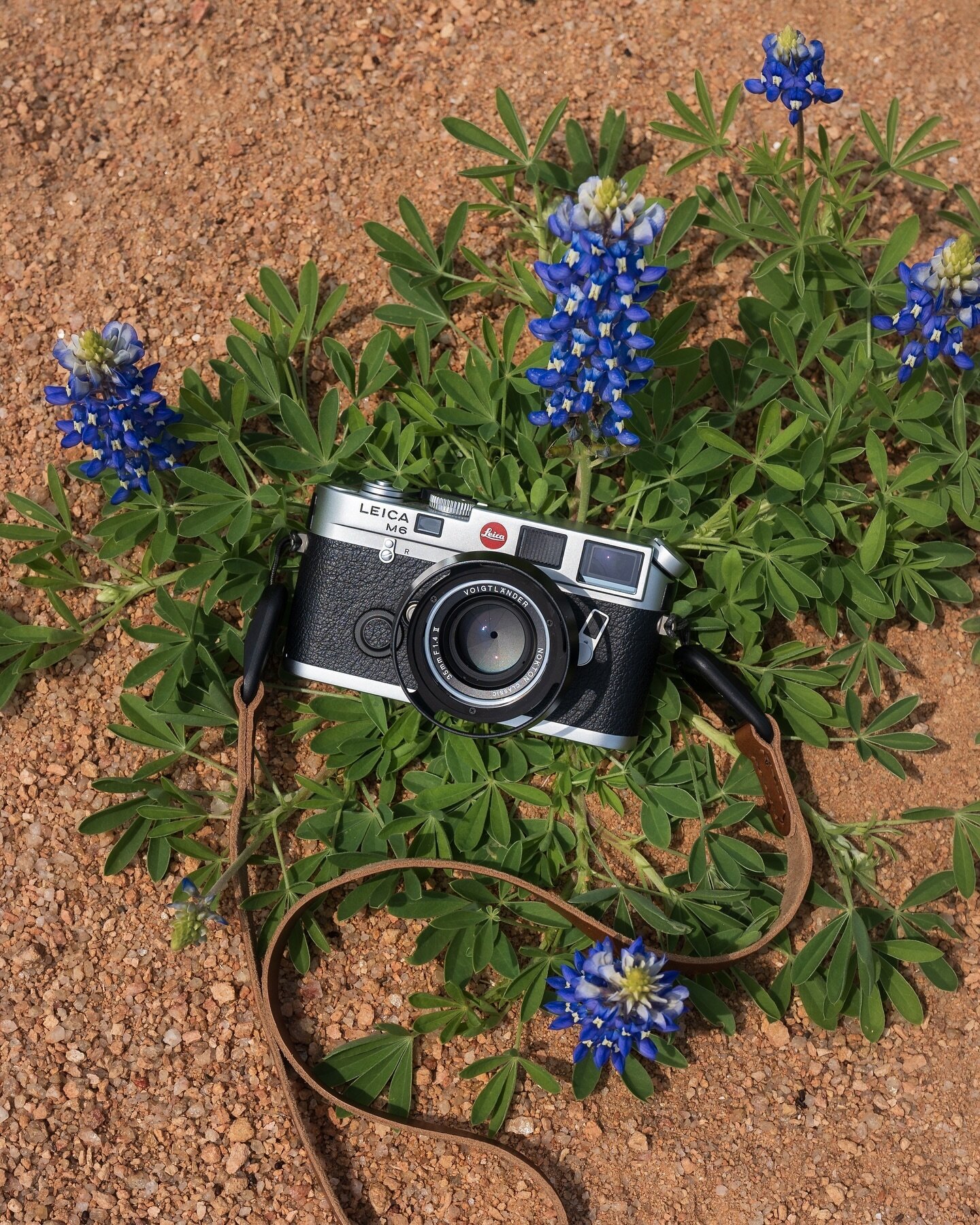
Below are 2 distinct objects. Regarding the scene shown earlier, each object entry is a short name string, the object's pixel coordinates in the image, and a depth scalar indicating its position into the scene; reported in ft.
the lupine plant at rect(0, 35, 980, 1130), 3.24
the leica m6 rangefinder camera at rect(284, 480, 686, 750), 3.13
